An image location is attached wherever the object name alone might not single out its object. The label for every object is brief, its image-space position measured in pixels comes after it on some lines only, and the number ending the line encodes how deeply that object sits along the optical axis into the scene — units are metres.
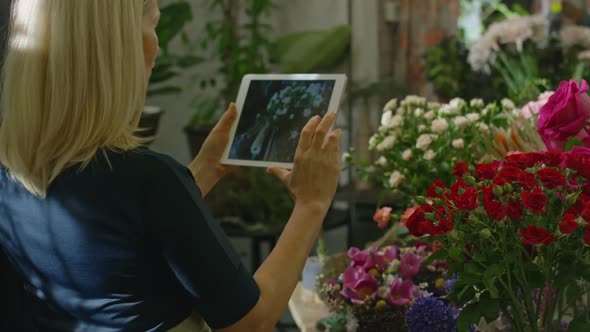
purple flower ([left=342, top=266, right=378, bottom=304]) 1.44
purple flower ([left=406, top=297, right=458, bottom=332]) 1.22
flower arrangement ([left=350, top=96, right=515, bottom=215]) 1.63
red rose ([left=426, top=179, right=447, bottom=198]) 1.05
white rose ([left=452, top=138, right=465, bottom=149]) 1.58
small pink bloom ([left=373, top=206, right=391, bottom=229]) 1.67
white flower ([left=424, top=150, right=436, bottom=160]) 1.62
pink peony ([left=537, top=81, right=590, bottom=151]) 1.16
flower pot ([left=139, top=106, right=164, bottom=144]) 3.37
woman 1.01
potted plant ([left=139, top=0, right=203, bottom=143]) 3.91
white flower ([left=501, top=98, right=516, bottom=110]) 1.67
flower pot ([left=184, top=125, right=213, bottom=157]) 3.96
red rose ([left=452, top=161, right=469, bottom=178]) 1.07
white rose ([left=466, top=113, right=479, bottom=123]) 1.63
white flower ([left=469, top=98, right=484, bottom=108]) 1.74
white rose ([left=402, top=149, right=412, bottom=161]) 1.66
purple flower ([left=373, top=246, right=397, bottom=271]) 1.52
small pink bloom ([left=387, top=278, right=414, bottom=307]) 1.43
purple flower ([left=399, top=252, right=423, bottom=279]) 1.47
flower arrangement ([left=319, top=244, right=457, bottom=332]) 1.41
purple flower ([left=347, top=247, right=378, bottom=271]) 1.52
